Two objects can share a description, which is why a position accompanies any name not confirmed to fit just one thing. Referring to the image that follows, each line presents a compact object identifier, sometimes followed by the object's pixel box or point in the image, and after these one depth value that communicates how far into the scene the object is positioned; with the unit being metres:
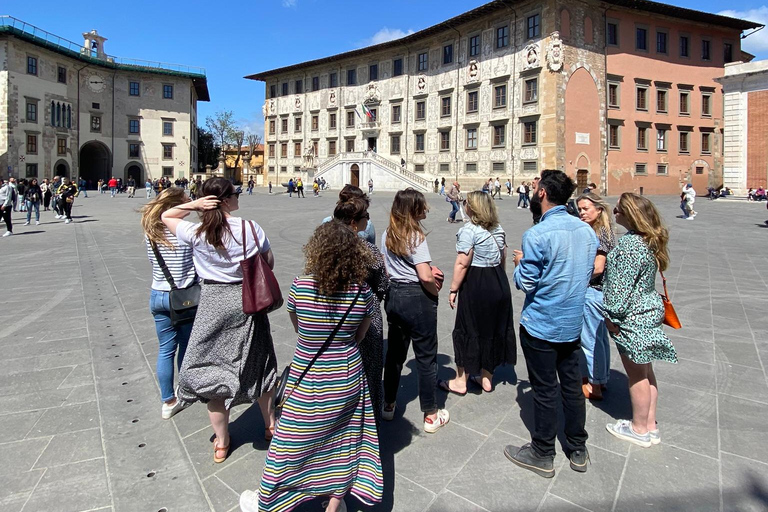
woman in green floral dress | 3.18
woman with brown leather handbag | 2.96
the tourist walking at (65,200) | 19.42
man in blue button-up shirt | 3.03
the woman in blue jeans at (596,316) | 4.05
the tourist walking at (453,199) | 18.94
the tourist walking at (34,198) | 17.92
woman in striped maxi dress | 2.41
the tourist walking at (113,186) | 36.62
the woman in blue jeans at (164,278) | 3.54
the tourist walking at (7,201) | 14.58
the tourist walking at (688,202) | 19.38
